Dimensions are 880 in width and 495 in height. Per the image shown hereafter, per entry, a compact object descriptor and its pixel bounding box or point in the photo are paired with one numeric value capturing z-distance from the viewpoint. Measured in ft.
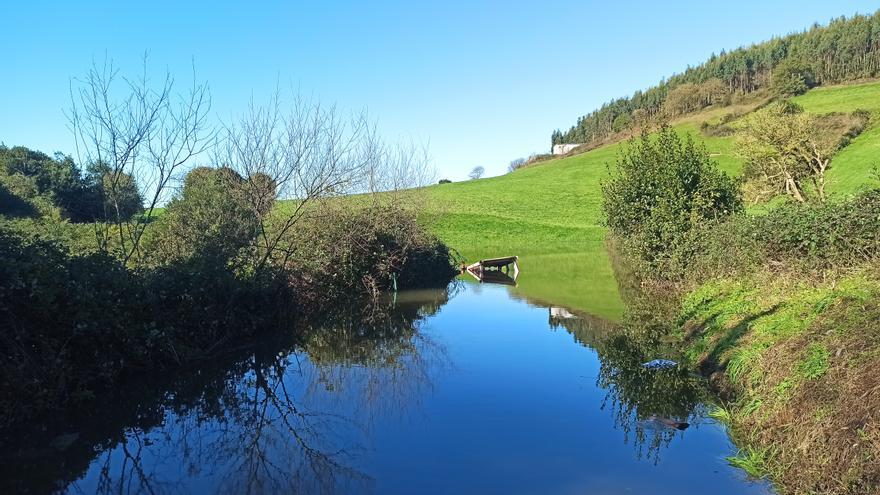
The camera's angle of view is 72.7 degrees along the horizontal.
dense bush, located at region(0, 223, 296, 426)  24.07
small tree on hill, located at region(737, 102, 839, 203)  105.50
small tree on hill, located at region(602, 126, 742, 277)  53.57
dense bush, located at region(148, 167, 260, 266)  41.06
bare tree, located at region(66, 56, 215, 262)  35.24
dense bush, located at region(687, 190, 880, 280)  32.96
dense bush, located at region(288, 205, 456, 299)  53.83
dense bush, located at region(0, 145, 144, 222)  36.65
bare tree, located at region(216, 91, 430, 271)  47.47
